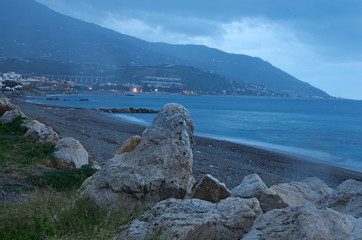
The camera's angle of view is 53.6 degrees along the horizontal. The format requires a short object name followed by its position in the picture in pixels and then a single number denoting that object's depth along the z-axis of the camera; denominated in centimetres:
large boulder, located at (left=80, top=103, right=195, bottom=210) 466
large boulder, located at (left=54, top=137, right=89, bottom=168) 896
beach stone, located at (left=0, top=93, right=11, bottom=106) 1881
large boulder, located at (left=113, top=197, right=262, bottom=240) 343
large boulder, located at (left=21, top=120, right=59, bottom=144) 1109
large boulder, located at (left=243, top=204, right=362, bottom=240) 302
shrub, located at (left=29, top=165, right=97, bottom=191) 685
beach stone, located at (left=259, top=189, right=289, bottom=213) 521
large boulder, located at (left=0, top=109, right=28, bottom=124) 1477
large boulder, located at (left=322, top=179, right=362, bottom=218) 503
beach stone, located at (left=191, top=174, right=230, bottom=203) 491
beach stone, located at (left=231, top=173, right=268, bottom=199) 555
